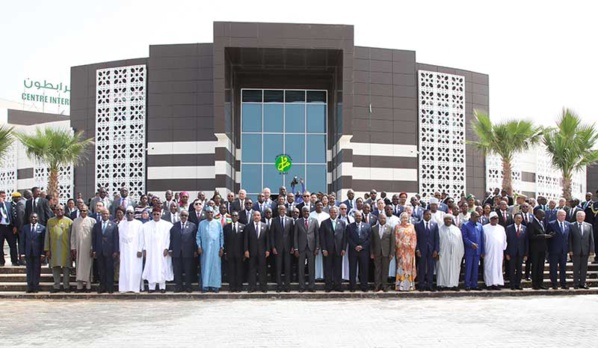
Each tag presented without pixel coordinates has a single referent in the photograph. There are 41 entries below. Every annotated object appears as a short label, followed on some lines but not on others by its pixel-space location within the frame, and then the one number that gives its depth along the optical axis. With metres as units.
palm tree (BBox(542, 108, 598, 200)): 22.22
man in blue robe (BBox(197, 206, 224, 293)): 13.99
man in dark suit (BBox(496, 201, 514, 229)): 15.02
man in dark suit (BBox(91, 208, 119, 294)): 14.02
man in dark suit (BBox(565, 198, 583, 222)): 16.06
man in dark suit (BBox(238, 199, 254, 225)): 14.69
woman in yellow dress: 14.13
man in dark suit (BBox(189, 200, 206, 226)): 14.60
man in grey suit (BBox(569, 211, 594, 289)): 14.68
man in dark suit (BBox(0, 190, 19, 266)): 15.38
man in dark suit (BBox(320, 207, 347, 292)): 14.16
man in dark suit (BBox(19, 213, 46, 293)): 14.10
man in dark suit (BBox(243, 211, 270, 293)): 14.09
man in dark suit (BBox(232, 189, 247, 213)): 15.39
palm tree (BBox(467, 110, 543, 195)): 23.73
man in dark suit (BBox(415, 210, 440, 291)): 14.28
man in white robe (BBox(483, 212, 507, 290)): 14.47
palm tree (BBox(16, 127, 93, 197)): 24.34
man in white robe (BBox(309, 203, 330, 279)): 14.63
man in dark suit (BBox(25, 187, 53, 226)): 15.61
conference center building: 27.73
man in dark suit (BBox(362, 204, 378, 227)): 14.52
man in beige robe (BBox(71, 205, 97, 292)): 14.05
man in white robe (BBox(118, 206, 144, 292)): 14.06
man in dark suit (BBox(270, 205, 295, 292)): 14.12
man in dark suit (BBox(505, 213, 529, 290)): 14.51
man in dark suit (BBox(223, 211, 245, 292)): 14.12
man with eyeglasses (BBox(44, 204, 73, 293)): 14.07
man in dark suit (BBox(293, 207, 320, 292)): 14.14
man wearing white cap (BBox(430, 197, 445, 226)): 14.81
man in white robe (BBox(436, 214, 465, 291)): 14.33
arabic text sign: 73.81
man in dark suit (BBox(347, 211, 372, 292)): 14.14
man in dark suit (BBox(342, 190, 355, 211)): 15.79
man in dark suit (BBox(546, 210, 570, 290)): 14.66
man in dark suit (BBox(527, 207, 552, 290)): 14.57
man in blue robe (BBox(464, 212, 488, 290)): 14.40
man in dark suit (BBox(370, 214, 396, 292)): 14.12
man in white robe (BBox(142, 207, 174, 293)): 14.09
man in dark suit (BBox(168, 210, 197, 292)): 14.02
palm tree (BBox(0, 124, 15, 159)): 19.53
